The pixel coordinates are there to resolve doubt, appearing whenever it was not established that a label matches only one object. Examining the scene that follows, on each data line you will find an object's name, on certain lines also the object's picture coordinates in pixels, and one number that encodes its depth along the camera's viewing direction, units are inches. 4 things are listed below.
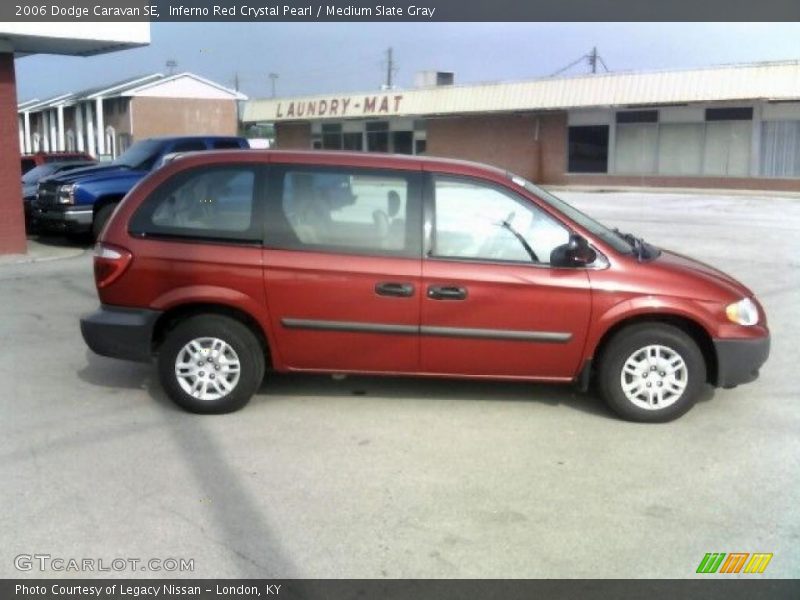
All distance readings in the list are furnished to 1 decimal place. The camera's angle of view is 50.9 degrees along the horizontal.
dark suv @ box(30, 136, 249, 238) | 545.6
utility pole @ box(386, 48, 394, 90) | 2805.1
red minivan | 215.3
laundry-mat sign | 1556.3
